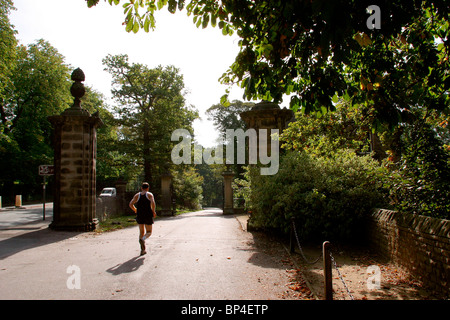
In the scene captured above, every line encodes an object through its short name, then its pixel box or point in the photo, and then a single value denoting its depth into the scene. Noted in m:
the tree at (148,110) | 27.78
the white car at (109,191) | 36.00
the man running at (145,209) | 8.47
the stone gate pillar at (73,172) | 12.09
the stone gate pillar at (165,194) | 24.11
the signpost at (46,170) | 13.05
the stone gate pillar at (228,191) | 25.34
